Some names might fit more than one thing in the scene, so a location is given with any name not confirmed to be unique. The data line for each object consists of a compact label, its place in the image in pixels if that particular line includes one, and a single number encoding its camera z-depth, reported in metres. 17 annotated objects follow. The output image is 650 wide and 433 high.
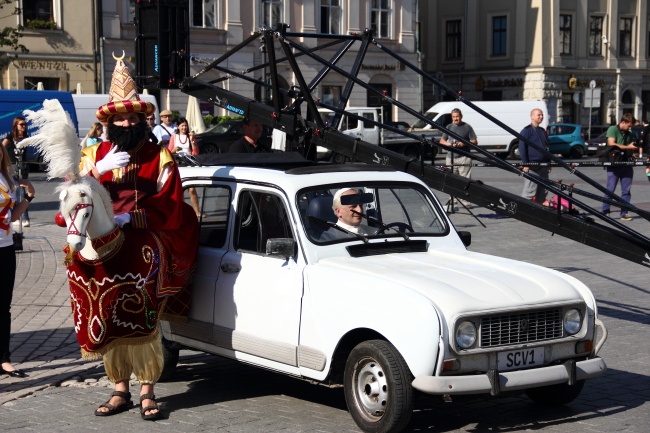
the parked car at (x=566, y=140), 49.12
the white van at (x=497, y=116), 45.91
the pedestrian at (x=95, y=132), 16.67
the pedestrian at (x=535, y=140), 19.48
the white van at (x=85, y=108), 37.56
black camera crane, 8.58
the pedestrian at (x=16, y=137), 18.08
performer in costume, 7.46
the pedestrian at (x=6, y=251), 8.45
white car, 6.60
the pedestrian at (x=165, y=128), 21.19
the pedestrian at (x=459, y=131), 20.38
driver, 7.75
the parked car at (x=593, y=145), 49.30
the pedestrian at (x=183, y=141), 19.88
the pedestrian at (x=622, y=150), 20.22
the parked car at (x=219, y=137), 39.69
